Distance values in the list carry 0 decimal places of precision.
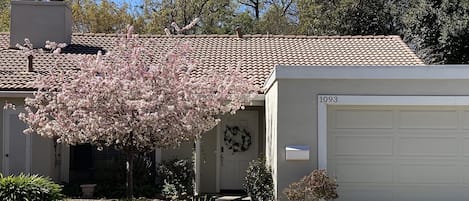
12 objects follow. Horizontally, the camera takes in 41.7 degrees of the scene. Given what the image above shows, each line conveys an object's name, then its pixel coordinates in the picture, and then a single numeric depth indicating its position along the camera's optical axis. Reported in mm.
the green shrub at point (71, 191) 14891
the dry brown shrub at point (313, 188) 11125
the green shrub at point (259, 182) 12492
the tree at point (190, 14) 32553
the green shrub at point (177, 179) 14633
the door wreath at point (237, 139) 16156
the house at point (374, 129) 11742
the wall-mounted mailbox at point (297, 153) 11523
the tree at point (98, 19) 31609
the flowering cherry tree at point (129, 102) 10344
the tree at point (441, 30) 23031
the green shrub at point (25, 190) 11180
